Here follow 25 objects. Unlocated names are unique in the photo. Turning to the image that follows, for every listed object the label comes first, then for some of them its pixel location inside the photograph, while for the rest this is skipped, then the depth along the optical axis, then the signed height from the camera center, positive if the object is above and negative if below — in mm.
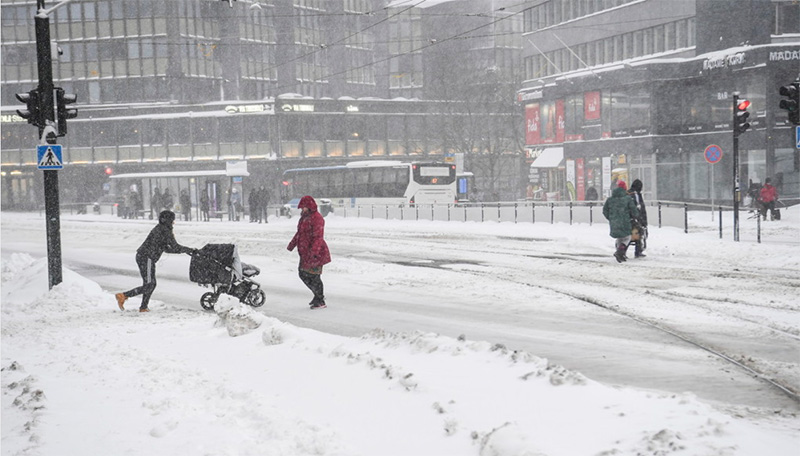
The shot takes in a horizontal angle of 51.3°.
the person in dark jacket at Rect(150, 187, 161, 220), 47559 -144
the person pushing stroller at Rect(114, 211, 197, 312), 11852 -748
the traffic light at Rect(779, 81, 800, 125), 17500 +1671
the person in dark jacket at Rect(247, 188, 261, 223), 41312 -401
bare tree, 60312 +5996
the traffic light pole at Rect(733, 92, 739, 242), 20969 +293
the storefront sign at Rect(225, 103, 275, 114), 61656 +6499
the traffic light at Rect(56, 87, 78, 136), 14305 +1607
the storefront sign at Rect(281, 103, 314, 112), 61719 +6514
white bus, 45156 +505
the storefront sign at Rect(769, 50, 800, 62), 38938 +5892
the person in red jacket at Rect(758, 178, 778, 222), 29078 -521
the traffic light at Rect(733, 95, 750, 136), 20703 +1641
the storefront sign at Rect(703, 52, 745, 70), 40188 +6011
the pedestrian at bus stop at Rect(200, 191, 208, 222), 44719 -257
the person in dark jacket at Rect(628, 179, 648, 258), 17859 -693
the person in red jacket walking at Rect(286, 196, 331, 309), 11891 -703
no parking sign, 26219 +963
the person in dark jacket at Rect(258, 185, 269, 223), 41647 -295
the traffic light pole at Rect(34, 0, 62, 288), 13898 +1352
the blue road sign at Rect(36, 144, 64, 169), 13945 +755
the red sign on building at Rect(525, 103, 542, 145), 57438 +4405
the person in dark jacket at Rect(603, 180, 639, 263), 17062 -529
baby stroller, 12031 -1134
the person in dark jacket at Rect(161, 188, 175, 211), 45438 -150
